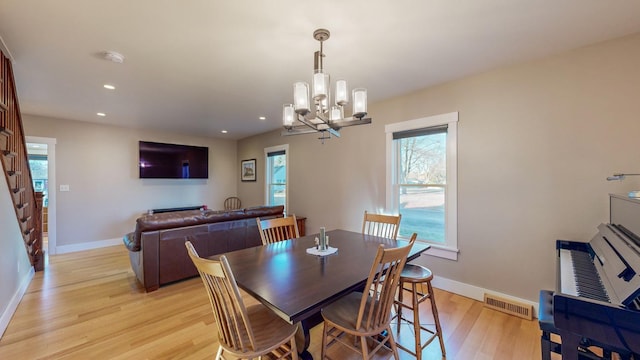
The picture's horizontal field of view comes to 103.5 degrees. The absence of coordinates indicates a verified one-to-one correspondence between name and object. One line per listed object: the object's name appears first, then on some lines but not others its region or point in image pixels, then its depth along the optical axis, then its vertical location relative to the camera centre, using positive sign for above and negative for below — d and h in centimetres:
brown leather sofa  291 -73
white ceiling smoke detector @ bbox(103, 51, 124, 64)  224 +114
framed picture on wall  618 +29
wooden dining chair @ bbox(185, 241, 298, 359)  118 -78
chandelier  174 +58
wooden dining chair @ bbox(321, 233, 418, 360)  132 -81
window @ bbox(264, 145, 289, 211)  534 +14
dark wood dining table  120 -56
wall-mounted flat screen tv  536 +47
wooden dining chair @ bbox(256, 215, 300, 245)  240 -50
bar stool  173 -82
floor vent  236 -124
